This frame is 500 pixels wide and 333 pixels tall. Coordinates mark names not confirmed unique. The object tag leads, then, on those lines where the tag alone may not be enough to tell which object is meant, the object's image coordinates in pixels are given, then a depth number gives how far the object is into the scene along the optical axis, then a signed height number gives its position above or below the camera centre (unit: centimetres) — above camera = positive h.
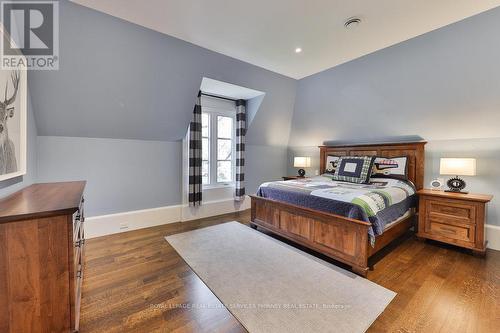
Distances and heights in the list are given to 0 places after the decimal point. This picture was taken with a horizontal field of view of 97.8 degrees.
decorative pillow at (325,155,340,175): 406 -4
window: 420 +38
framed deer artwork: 150 +29
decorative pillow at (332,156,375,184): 333 -11
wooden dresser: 120 -63
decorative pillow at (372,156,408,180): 327 -7
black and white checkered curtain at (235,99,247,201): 433 +30
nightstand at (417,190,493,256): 246 -66
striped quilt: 218 -41
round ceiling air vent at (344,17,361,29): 229 +151
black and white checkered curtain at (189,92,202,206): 372 +6
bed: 215 -62
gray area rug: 154 -111
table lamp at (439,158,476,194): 261 -7
